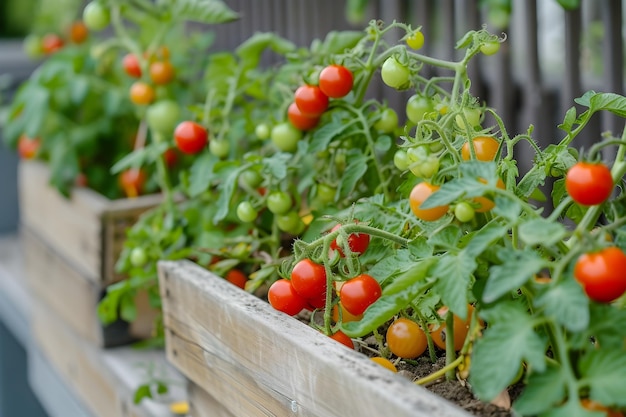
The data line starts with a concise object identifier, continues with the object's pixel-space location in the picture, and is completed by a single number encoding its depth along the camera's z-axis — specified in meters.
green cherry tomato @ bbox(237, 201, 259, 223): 1.28
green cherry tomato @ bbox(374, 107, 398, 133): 1.23
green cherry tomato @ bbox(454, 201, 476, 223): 0.86
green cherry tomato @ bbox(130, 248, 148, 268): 1.49
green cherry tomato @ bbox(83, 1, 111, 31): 1.84
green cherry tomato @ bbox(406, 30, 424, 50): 1.05
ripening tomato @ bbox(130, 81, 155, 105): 1.88
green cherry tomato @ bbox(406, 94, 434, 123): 1.11
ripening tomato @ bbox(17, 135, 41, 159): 2.34
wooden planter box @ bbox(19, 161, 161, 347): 1.82
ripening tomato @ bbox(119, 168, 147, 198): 2.00
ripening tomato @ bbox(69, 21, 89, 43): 2.53
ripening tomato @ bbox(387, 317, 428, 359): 0.98
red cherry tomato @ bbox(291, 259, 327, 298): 0.95
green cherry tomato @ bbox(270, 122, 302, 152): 1.31
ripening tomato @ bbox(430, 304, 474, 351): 0.96
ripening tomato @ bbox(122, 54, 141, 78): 1.93
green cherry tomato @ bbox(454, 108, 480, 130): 0.97
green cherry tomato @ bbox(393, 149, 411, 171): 1.01
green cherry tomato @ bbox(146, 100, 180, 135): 1.77
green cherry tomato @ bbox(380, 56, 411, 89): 1.04
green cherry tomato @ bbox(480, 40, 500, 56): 0.97
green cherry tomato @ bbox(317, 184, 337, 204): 1.29
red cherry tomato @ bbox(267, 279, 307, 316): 1.01
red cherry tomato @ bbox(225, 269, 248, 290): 1.34
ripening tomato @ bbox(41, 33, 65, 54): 2.47
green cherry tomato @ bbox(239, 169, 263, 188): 1.30
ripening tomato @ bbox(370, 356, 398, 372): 0.94
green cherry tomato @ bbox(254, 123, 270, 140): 1.41
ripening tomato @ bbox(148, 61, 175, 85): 1.90
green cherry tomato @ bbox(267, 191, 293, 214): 1.27
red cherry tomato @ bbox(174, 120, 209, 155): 1.50
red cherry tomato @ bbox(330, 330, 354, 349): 0.99
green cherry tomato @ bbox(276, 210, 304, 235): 1.30
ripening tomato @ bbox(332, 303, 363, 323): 1.01
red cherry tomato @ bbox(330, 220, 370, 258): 1.01
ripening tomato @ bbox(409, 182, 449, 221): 0.88
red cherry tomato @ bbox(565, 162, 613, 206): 0.73
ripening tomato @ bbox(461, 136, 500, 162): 0.94
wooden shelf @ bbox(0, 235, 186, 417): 1.67
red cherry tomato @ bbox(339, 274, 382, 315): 0.92
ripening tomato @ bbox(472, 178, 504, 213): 0.88
